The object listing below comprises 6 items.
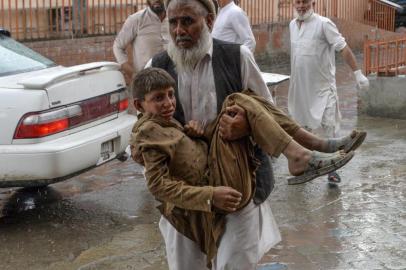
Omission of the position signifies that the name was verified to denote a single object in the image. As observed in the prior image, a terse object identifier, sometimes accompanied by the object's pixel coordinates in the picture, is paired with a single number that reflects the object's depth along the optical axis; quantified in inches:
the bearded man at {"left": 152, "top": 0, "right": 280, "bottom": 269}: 142.1
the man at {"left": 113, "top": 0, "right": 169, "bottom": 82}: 301.3
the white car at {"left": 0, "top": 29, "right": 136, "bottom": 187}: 231.1
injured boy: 132.7
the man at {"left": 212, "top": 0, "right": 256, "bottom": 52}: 304.5
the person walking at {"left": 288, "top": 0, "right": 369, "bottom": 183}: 297.0
